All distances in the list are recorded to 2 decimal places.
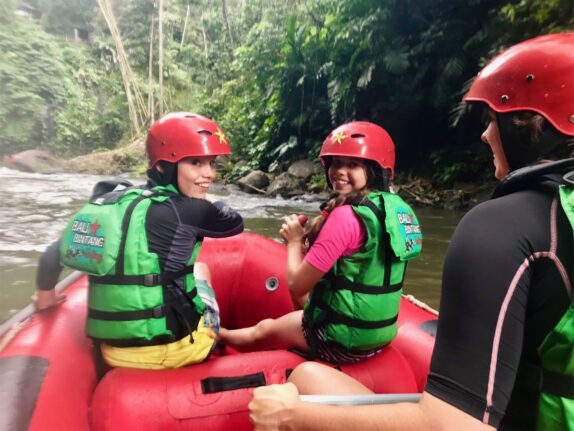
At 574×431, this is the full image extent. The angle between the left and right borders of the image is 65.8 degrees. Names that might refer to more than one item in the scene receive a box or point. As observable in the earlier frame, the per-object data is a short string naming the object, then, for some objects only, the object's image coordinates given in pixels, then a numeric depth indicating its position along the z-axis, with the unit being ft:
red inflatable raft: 4.96
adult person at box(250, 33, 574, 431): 2.55
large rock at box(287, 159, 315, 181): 42.27
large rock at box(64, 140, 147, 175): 67.31
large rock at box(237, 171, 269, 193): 43.41
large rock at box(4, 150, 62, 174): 59.00
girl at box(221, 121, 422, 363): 5.82
